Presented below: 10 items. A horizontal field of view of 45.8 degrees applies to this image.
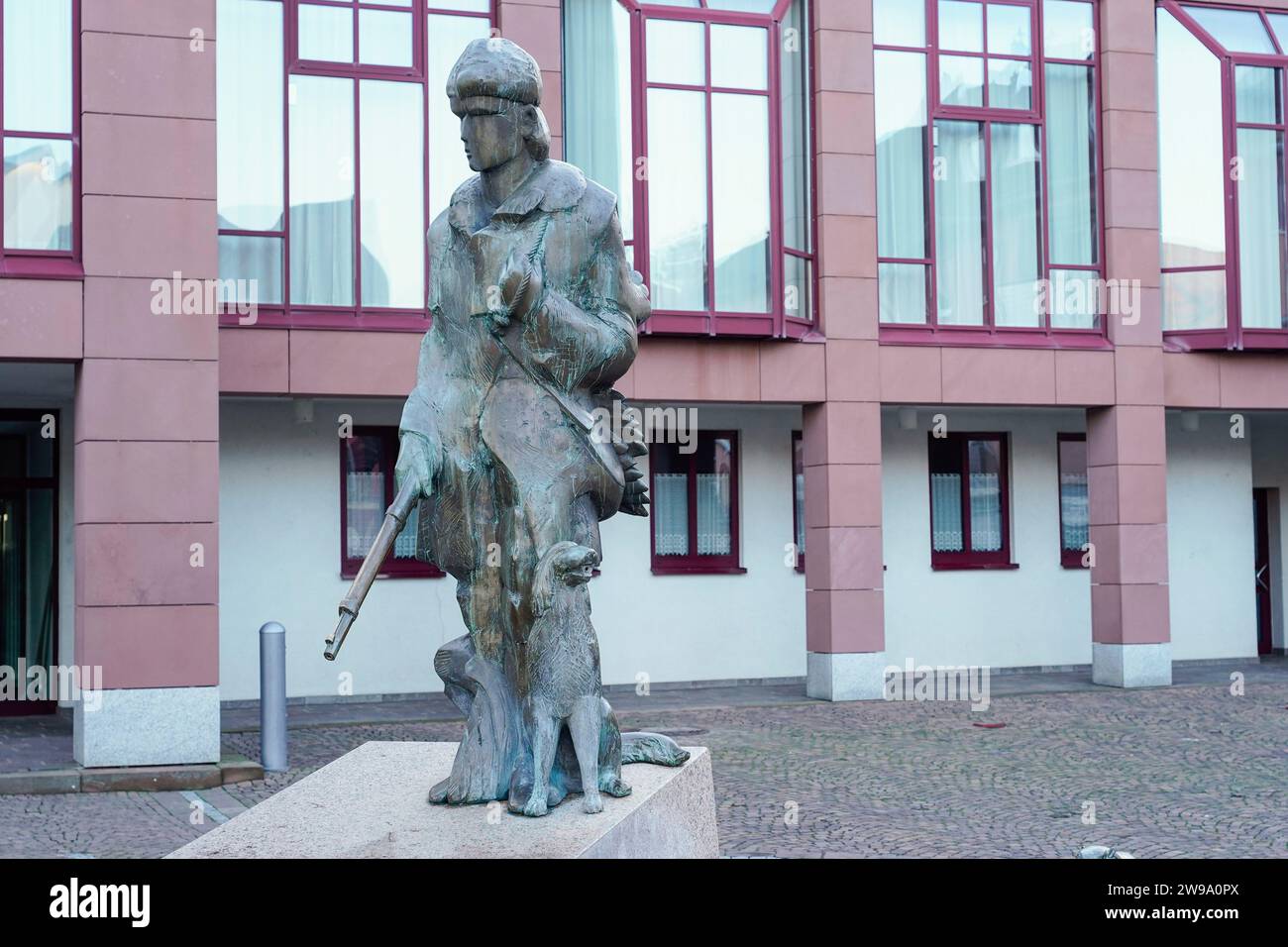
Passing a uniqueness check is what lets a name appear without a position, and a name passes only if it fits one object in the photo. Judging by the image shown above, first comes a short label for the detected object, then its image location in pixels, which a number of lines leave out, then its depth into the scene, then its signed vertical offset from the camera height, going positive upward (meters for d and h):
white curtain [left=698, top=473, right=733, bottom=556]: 17.27 +0.19
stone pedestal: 4.40 -0.88
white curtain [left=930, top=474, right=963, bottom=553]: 18.11 +0.18
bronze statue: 4.89 +0.32
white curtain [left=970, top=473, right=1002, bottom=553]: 18.25 +0.19
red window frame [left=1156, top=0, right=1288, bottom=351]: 16.59 +3.33
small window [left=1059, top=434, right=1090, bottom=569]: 18.55 +0.36
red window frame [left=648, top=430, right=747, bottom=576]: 17.02 -0.26
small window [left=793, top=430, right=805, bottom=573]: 17.56 +0.36
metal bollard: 11.21 -1.19
